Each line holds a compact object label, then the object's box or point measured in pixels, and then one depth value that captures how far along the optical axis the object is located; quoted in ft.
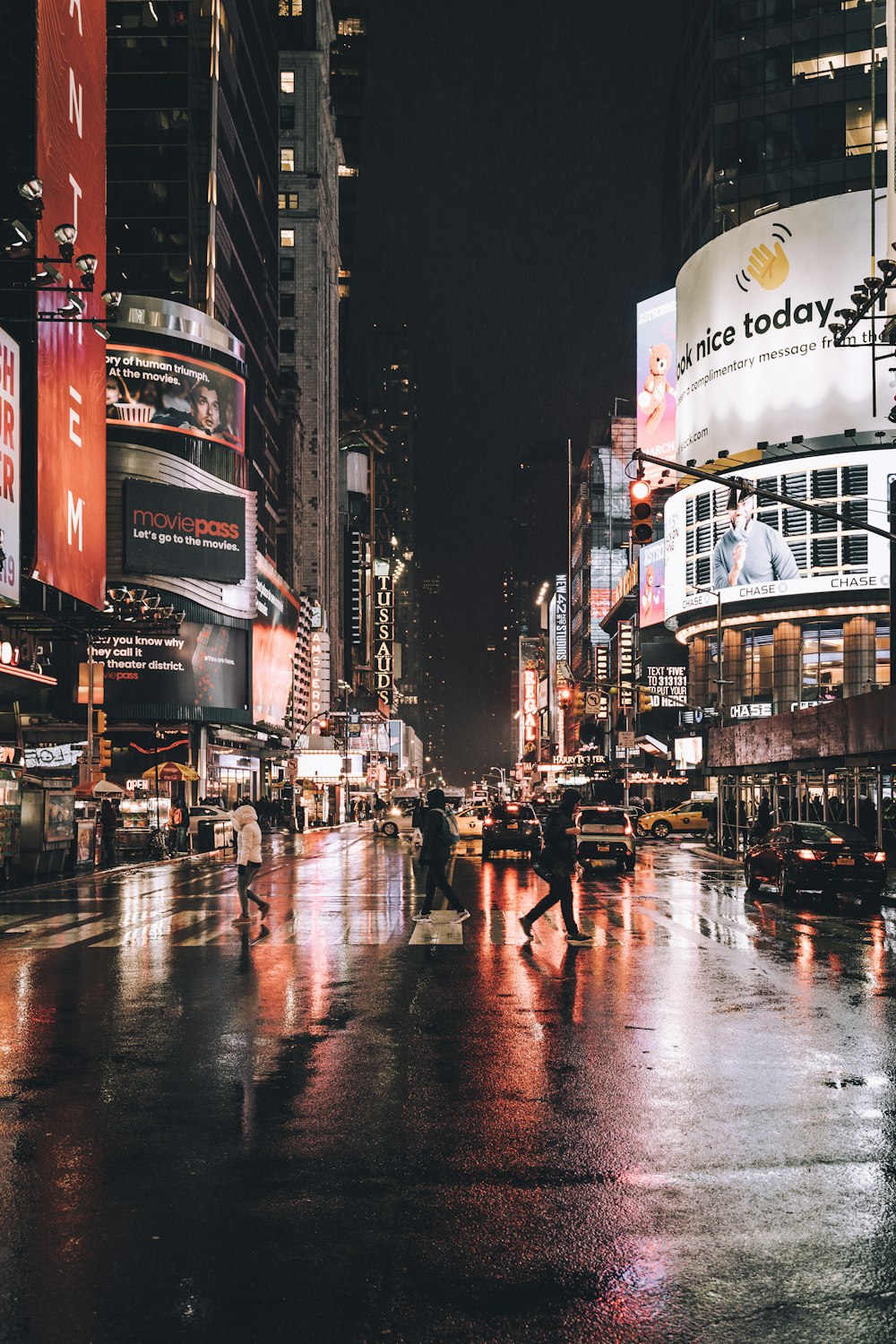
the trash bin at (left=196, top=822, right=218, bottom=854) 155.84
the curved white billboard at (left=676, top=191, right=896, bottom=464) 210.18
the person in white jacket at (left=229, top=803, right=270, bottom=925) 65.86
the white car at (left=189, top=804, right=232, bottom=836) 155.53
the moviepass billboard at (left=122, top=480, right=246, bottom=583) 224.53
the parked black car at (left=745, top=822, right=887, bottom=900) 73.41
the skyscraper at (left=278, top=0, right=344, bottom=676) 437.99
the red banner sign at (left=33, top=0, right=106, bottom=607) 108.37
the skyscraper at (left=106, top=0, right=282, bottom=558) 263.08
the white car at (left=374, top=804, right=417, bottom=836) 193.16
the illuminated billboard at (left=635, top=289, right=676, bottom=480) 281.95
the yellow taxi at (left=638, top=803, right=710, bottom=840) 185.47
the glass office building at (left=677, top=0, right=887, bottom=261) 263.70
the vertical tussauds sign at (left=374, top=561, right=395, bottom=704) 549.54
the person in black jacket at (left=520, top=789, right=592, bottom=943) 54.65
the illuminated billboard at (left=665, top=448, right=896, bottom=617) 210.79
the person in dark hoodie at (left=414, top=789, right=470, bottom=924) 57.62
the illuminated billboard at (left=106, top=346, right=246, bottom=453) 229.66
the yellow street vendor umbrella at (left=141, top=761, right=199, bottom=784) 165.58
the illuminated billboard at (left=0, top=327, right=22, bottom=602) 95.40
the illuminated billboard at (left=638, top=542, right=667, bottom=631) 275.18
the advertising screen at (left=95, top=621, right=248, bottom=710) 228.22
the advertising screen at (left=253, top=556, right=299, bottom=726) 274.57
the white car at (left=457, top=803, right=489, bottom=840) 151.64
